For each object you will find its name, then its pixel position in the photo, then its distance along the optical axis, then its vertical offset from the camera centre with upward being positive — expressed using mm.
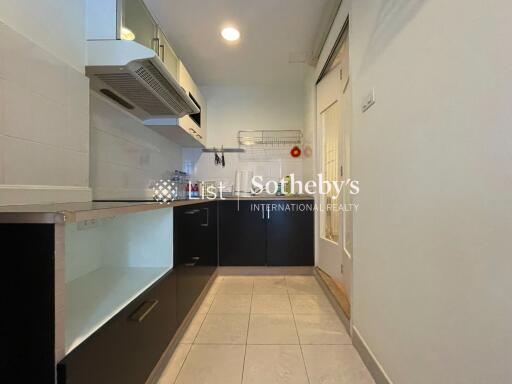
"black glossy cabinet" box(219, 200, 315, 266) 2762 -421
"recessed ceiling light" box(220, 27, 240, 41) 2203 +1429
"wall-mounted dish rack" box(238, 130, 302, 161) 3365 +660
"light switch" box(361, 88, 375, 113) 1231 +468
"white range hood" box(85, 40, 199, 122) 1360 +692
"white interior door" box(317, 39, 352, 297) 2021 +303
